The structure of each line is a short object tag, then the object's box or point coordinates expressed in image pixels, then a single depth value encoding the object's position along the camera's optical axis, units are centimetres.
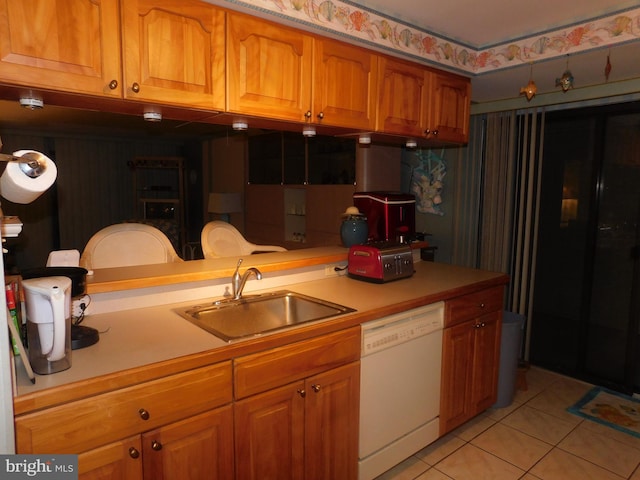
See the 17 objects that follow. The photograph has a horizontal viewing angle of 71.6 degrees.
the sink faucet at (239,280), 205
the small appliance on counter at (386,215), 296
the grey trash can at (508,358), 287
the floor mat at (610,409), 277
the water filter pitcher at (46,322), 122
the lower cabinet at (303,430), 159
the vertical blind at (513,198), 348
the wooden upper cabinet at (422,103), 249
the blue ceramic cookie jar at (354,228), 281
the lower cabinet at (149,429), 119
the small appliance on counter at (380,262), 249
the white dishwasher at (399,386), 203
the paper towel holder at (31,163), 118
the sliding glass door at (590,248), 312
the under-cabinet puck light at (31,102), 156
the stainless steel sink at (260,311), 194
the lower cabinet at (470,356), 242
